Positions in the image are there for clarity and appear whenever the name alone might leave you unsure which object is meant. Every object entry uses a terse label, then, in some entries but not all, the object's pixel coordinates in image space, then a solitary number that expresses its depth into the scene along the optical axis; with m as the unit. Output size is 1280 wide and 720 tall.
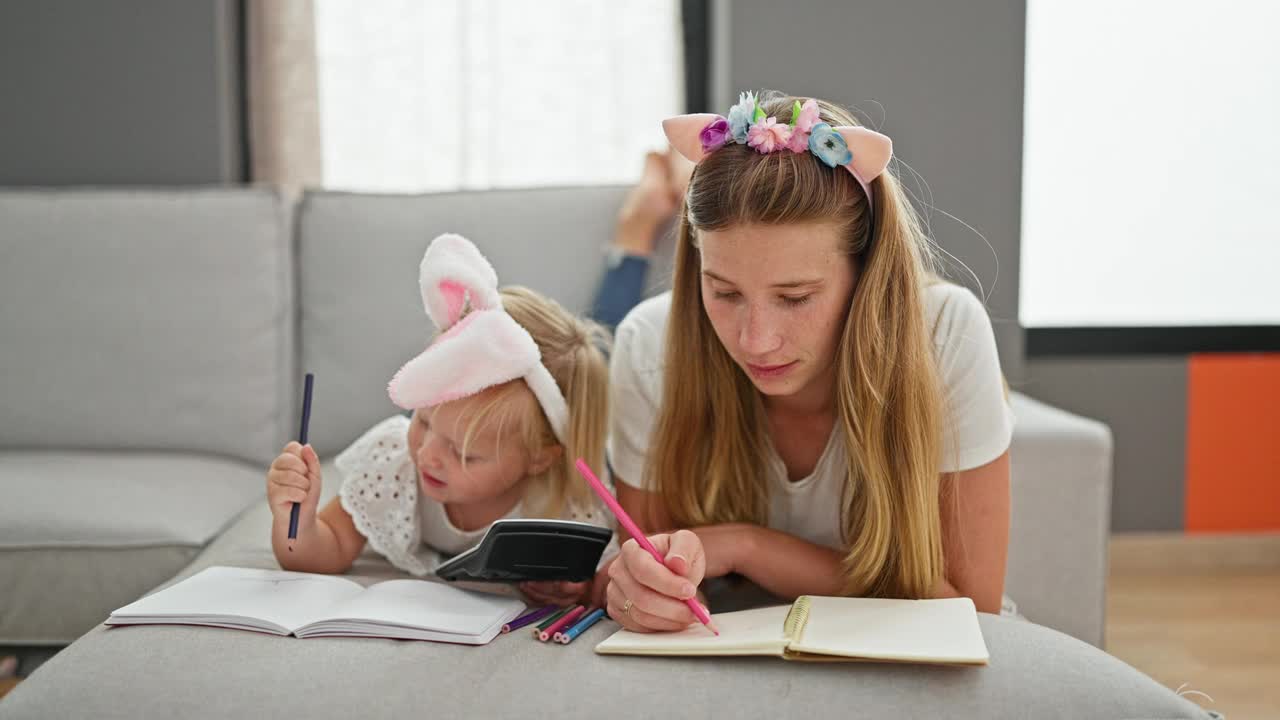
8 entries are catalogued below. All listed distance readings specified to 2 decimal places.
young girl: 1.43
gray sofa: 1.06
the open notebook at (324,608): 1.19
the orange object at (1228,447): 2.99
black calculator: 1.26
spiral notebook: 1.05
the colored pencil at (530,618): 1.23
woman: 1.22
